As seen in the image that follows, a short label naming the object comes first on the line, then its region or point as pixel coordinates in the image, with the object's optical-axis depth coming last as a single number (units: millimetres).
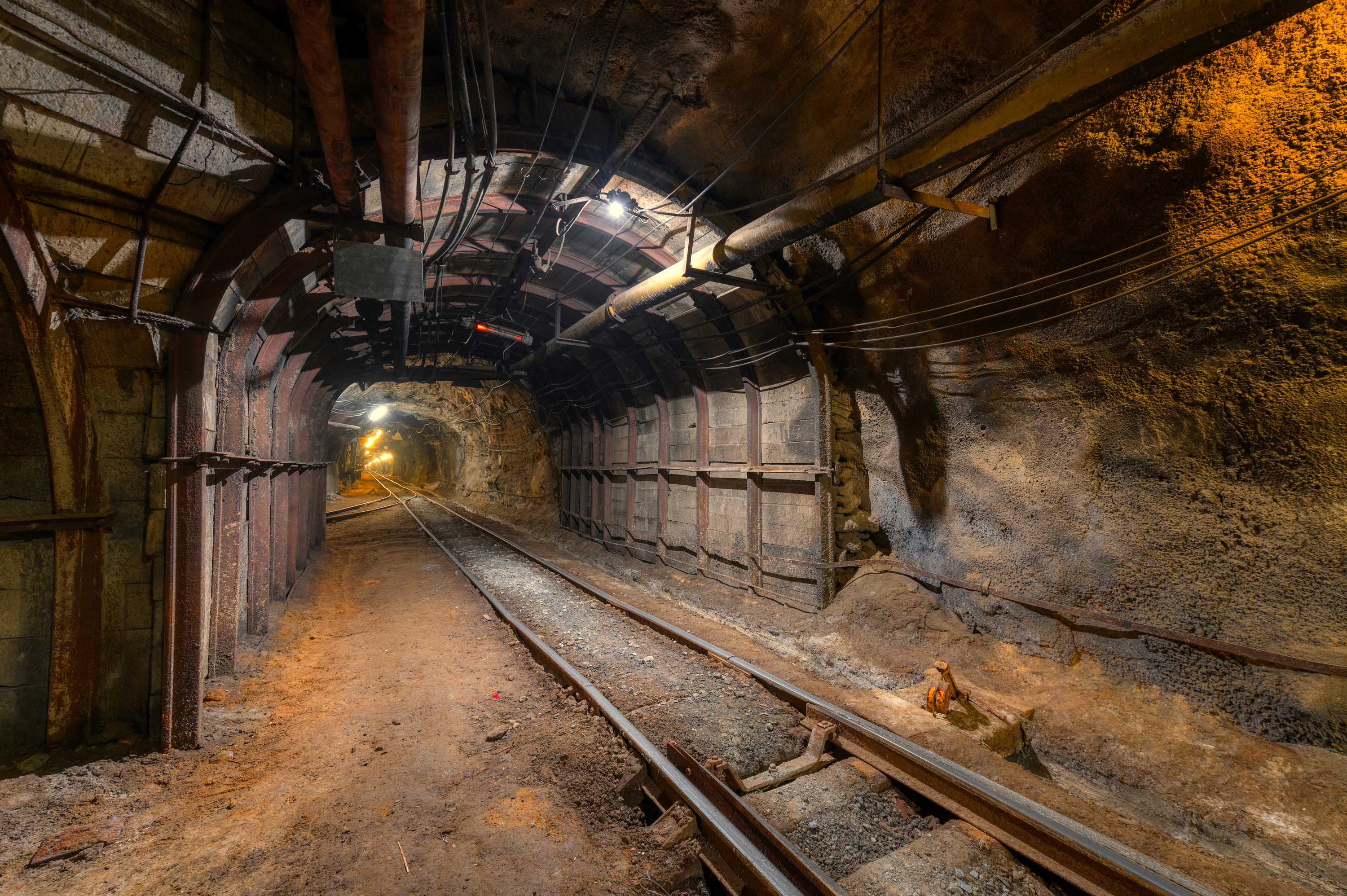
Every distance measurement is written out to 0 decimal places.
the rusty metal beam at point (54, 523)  3641
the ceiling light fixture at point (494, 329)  11312
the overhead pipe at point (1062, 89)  2943
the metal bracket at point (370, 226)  4871
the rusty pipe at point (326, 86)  2883
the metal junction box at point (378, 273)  4805
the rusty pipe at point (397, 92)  2865
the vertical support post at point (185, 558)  4082
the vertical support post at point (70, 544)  3699
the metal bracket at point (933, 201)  4375
